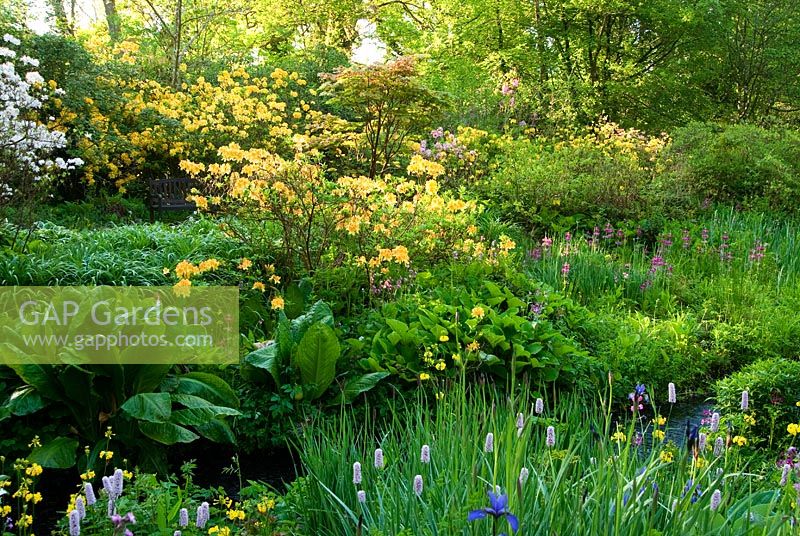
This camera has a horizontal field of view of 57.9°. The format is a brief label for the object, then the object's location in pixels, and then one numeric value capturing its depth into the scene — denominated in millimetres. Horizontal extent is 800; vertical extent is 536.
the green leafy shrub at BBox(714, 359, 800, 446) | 3750
